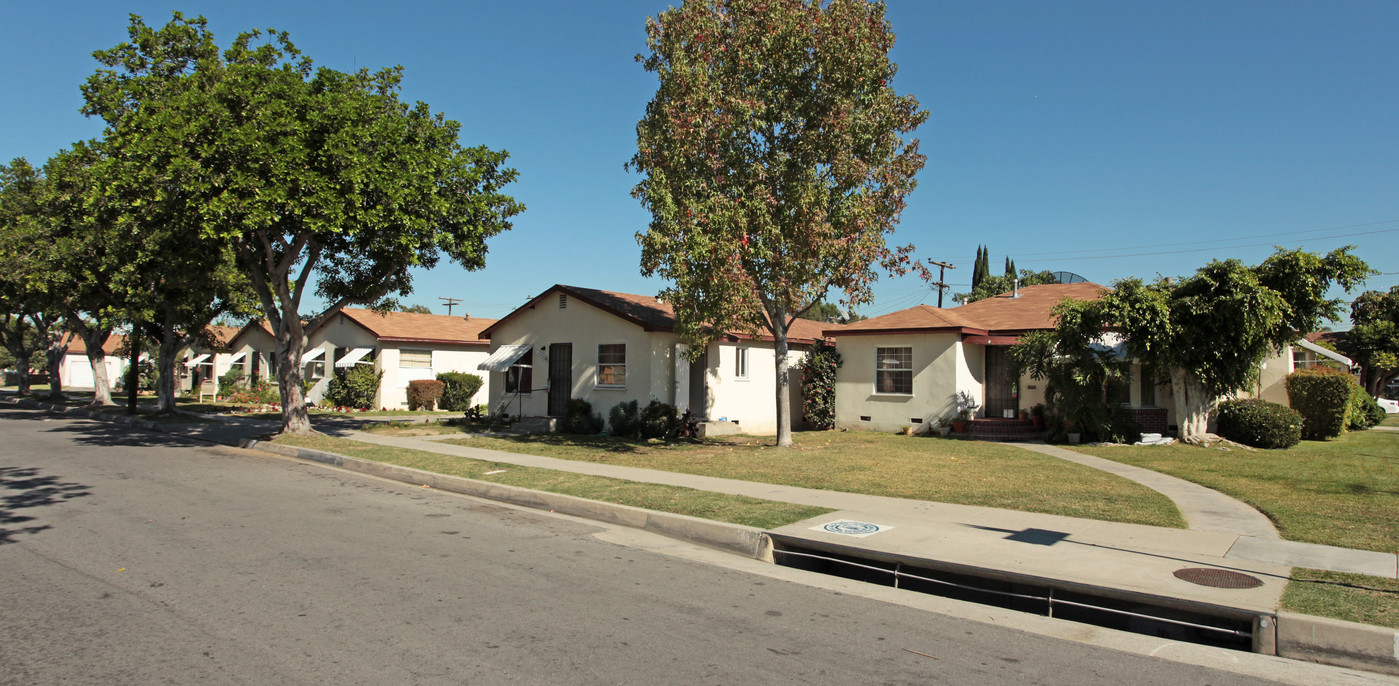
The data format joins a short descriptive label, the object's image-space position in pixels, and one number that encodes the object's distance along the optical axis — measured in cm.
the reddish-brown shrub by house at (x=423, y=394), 3048
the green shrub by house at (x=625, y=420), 1964
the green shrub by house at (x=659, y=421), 1917
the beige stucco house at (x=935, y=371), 2044
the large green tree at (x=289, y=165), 1452
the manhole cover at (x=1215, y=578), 622
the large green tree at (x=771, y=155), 1501
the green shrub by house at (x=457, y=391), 3081
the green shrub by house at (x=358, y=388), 3036
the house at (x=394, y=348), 3081
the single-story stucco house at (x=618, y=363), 1992
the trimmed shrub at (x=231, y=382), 3725
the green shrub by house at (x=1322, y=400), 1980
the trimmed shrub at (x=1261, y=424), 1739
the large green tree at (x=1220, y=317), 1592
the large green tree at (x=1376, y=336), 3450
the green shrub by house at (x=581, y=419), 2056
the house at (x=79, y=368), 6334
